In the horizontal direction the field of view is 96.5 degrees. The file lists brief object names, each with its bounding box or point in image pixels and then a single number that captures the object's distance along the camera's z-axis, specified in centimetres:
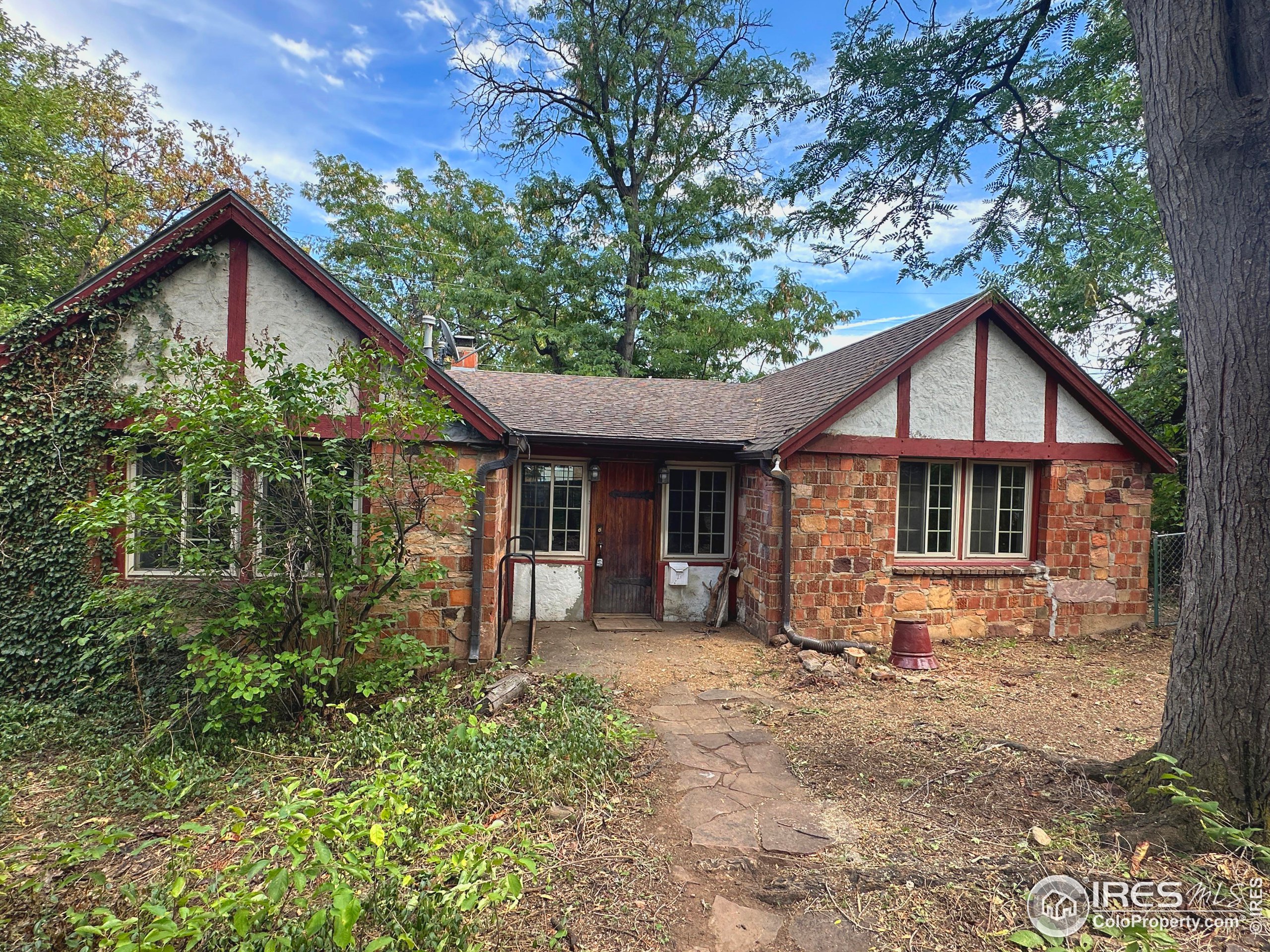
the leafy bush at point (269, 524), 462
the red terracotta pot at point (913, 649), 700
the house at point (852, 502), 765
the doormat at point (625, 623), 855
